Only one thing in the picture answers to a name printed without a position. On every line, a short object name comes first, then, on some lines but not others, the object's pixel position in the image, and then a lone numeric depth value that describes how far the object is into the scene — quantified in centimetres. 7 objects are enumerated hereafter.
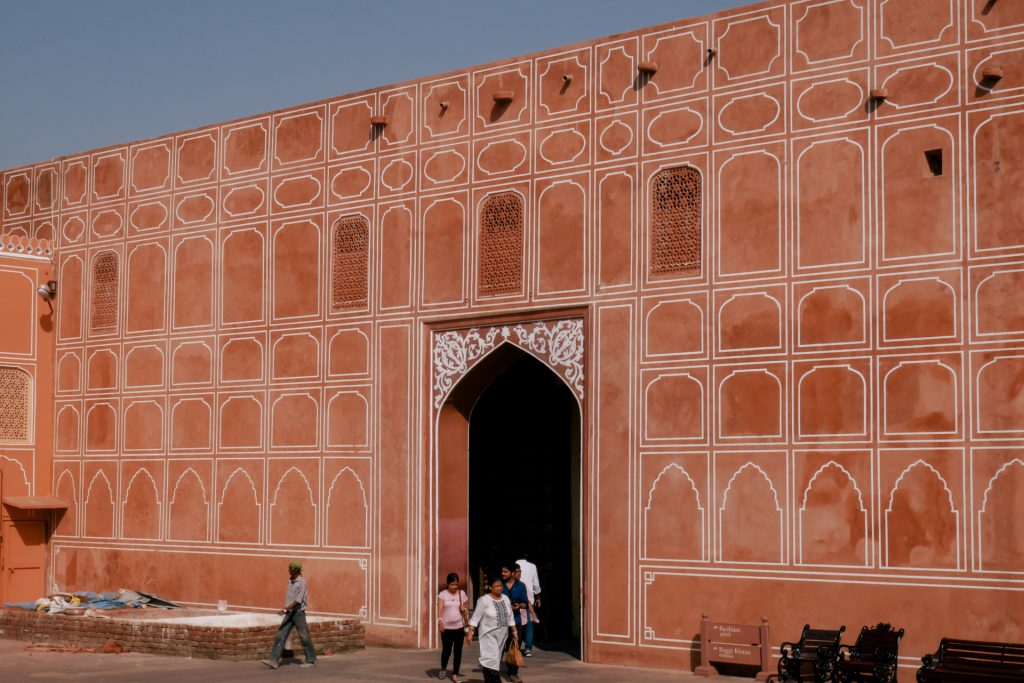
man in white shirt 1534
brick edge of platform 1487
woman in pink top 1321
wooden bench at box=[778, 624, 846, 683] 1204
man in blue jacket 1487
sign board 1311
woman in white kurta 1212
